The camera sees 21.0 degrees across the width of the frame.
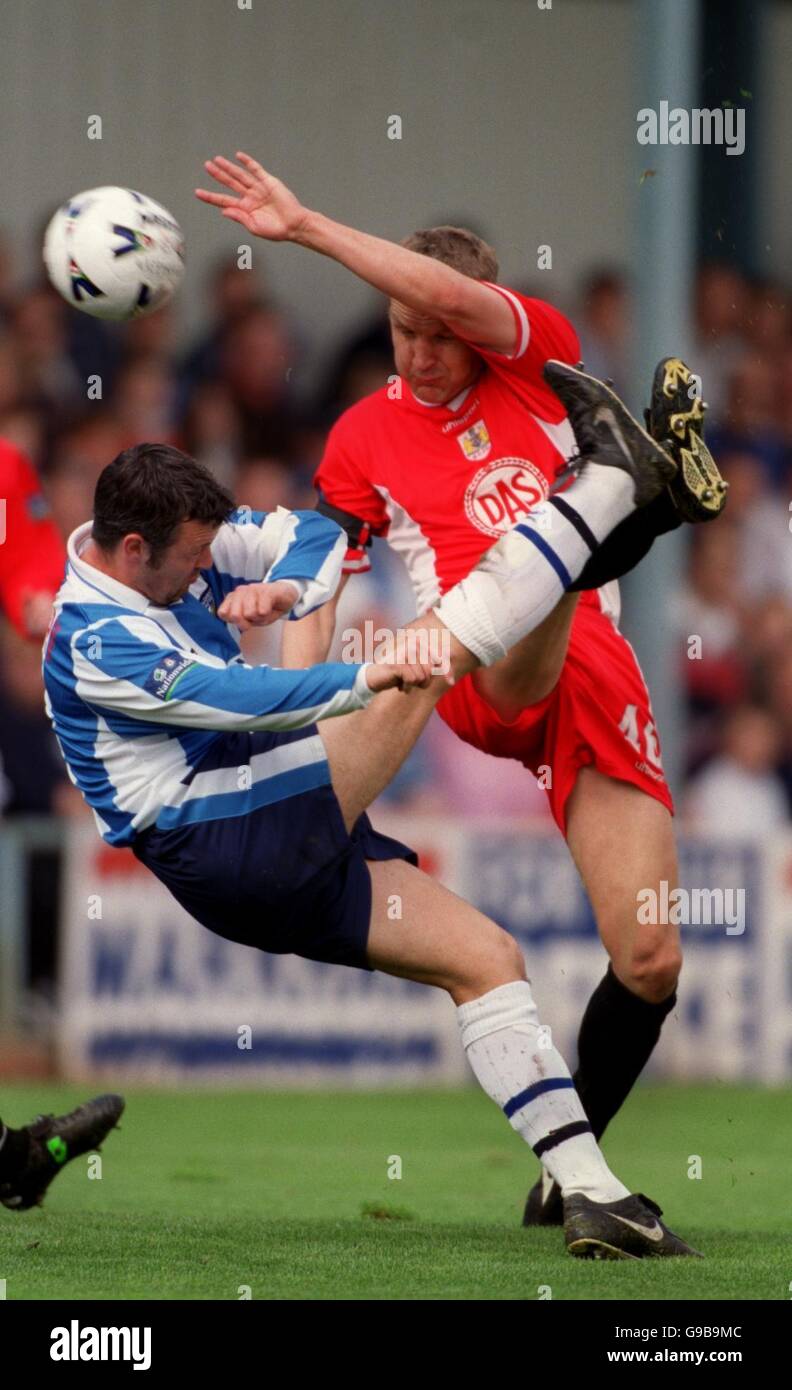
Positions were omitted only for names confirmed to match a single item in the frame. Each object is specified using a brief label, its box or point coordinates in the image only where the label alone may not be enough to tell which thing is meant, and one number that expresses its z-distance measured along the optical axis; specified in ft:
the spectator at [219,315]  36.42
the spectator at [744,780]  35.94
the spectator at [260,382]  36.45
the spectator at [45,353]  35.58
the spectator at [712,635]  36.52
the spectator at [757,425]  37.52
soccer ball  17.88
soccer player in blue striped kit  15.89
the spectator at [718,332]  37.04
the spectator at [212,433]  35.40
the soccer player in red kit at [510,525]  17.75
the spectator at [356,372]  37.04
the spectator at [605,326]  37.32
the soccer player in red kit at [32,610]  17.78
